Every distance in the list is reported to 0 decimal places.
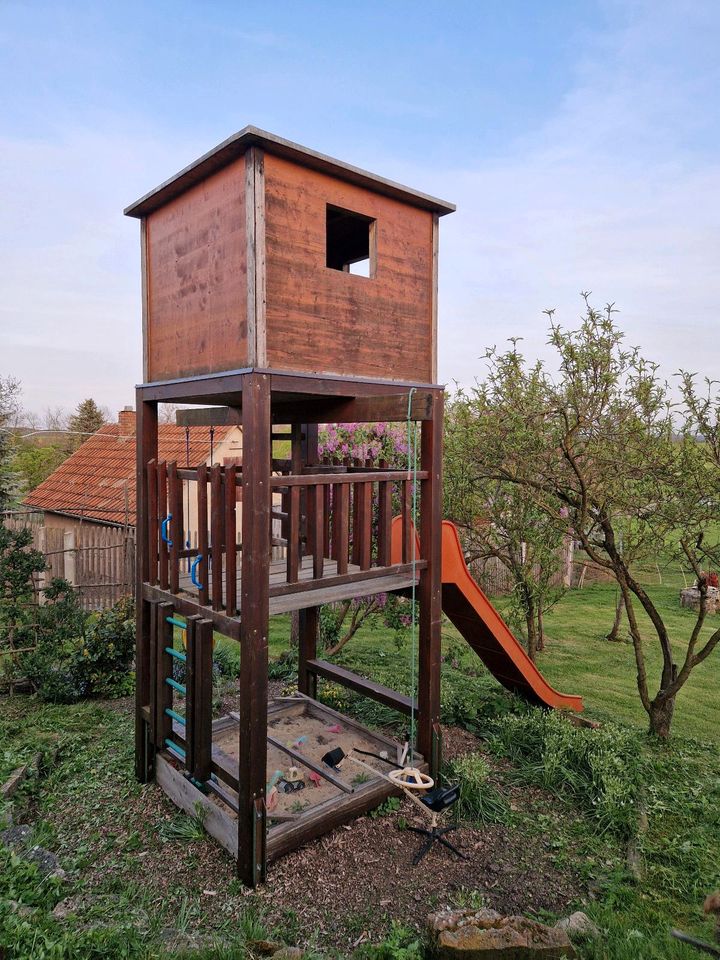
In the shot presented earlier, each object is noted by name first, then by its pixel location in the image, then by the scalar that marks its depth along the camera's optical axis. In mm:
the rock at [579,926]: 3311
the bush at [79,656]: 7098
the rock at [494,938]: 2928
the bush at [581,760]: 4586
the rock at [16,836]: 4071
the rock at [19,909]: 3215
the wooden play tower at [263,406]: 3836
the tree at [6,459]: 10609
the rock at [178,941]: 3162
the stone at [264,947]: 3147
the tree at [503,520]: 7488
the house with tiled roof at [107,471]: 13977
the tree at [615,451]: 5633
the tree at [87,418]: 30094
